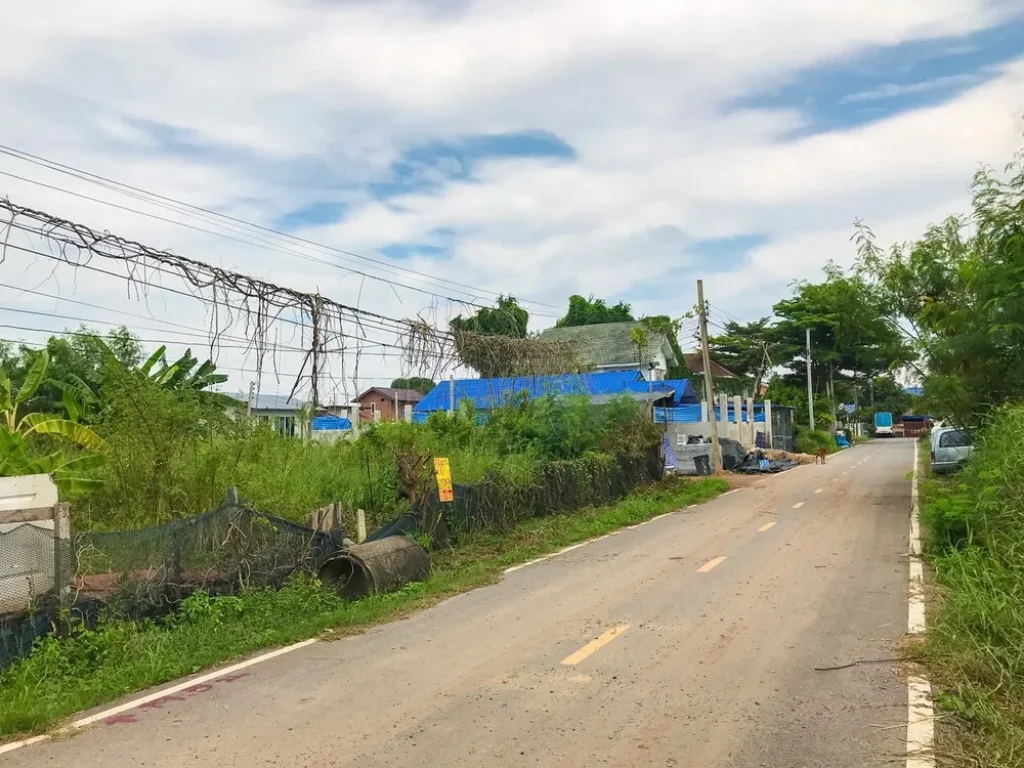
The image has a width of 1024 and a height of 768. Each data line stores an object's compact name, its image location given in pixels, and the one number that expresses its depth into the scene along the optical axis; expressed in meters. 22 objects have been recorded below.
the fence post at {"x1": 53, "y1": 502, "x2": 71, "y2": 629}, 8.15
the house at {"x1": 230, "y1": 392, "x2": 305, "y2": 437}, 15.46
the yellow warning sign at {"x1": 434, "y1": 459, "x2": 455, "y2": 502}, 14.08
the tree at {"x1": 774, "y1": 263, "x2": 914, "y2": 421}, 69.75
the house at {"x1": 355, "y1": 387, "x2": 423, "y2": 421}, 56.25
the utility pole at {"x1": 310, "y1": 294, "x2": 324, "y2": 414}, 15.05
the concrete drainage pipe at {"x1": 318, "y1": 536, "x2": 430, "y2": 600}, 10.85
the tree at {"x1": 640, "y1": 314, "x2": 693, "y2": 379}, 46.81
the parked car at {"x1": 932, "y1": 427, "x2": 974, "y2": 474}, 26.59
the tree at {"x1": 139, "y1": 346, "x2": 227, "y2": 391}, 14.83
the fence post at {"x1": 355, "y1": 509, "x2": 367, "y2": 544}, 12.66
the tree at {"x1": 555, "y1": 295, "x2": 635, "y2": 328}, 69.00
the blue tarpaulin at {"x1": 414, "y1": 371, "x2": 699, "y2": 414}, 23.38
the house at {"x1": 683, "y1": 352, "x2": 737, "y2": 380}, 71.02
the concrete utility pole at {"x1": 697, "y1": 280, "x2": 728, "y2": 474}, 33.81
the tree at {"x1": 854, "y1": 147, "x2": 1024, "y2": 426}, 15.93
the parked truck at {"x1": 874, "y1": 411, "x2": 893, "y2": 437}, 92.62
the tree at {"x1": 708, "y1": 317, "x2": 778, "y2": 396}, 72.25
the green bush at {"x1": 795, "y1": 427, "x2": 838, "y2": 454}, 56.00
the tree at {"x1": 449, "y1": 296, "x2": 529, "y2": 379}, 19.74
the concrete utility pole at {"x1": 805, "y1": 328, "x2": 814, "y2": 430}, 63.57
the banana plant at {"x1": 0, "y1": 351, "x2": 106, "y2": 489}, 10.94
